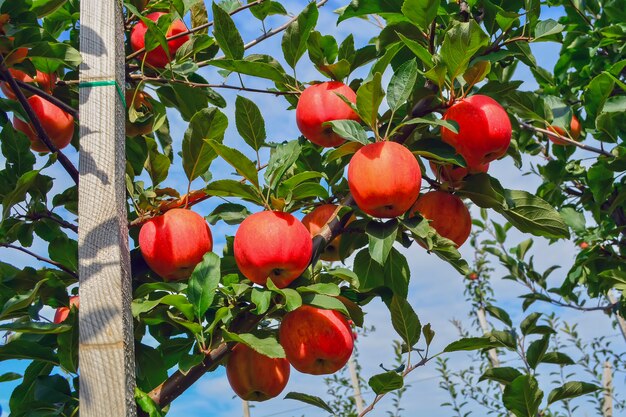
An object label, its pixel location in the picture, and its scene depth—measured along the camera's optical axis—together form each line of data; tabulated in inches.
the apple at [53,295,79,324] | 62.2
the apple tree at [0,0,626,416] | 52.3
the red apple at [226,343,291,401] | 57.0
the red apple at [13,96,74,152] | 69.9
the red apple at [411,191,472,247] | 57.7
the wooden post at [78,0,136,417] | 43.4
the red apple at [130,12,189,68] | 70.8
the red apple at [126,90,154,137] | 66.7
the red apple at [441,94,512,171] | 56.1
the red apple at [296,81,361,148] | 59.7
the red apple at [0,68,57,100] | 68.9
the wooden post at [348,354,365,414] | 294.2
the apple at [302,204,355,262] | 60.9
